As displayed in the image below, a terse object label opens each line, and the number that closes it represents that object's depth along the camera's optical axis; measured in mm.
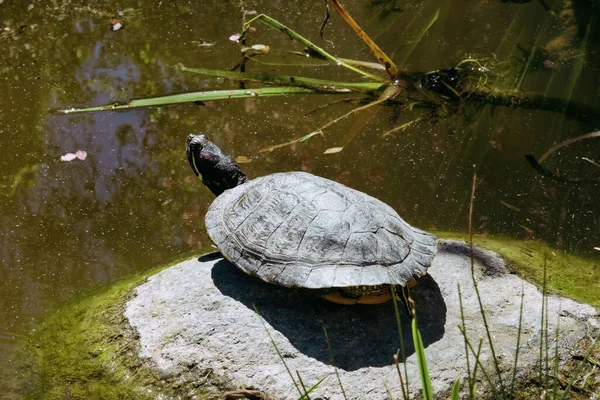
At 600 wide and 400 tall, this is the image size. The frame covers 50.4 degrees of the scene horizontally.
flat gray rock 2594
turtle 2740
